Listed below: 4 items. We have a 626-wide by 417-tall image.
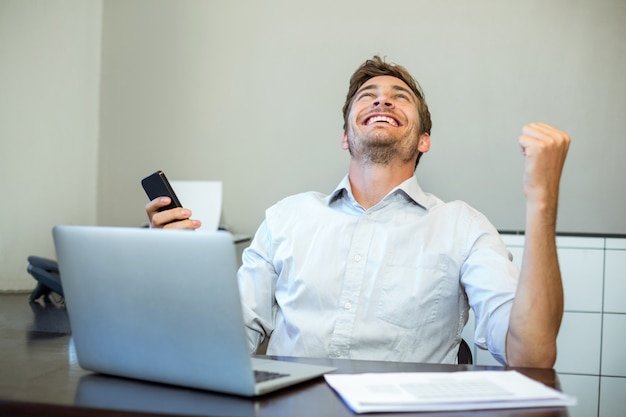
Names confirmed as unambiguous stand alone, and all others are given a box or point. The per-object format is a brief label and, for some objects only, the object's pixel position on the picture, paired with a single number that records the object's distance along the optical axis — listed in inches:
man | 59.6
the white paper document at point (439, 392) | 33.5
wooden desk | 32.9
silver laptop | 34.6
